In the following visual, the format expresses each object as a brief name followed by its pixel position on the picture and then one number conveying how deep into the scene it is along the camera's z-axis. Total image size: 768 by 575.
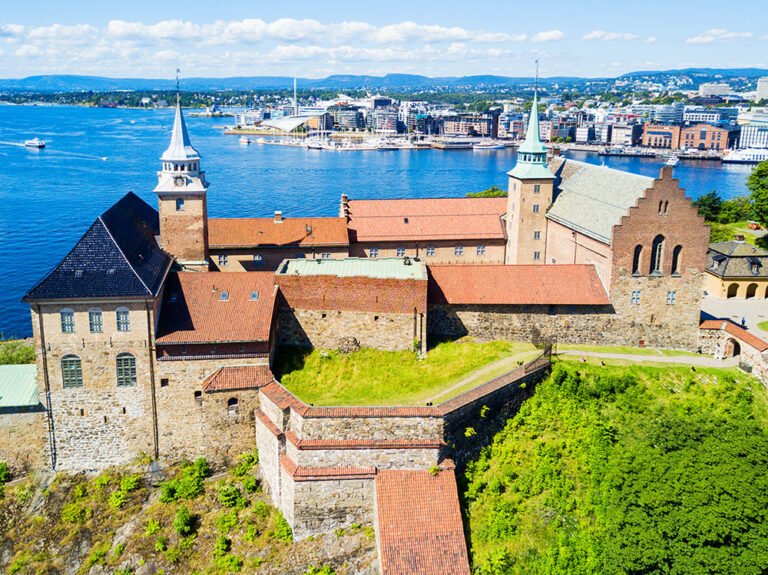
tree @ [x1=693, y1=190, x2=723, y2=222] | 94.81
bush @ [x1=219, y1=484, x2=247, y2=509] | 40.00
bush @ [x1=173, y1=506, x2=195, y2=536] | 38.59
